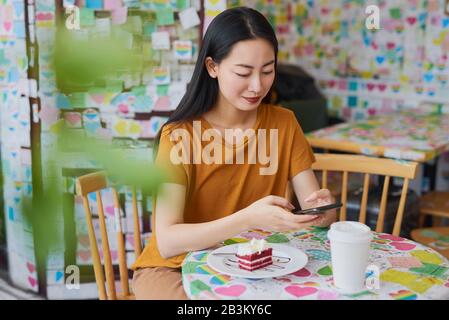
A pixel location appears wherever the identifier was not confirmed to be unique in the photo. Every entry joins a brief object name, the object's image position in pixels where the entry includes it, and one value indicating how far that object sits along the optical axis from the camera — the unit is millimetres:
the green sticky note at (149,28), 2275
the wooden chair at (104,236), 1594
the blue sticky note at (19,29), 2256
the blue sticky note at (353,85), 3822
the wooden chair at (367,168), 1744
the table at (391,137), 2453
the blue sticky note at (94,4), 2213
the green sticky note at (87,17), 2182
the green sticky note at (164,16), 2281
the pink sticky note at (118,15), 2213
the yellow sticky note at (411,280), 1117
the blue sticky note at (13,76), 2299
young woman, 1371
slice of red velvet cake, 1151
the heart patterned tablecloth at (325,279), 1076
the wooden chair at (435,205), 2658
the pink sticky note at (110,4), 2213
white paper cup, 1028
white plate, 1136
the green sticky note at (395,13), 3567
